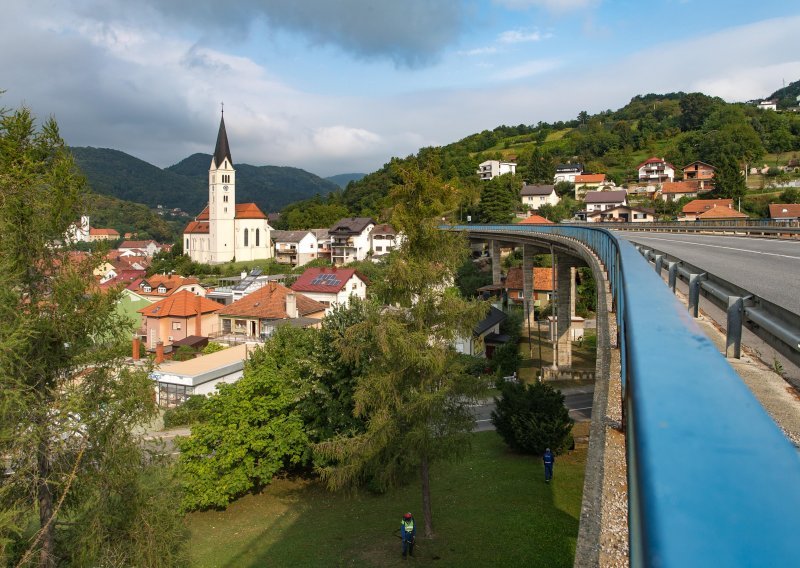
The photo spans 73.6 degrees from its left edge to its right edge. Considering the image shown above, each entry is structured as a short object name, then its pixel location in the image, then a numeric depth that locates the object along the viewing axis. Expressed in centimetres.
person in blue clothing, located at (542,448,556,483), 1747
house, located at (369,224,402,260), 8019
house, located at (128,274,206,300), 5835
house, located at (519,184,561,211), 9169
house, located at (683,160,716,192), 8200
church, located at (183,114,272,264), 9050
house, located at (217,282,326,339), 3872
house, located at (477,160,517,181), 12064
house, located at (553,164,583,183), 10410
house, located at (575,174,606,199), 9562
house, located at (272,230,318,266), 8819
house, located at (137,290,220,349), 4253
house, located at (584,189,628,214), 8088
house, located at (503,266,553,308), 4891
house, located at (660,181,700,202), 7889
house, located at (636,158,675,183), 9225
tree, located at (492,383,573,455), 1969
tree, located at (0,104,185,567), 820
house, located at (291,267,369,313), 4866
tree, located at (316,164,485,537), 1456
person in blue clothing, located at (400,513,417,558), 1438
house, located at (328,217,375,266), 8188
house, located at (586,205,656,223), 7438
